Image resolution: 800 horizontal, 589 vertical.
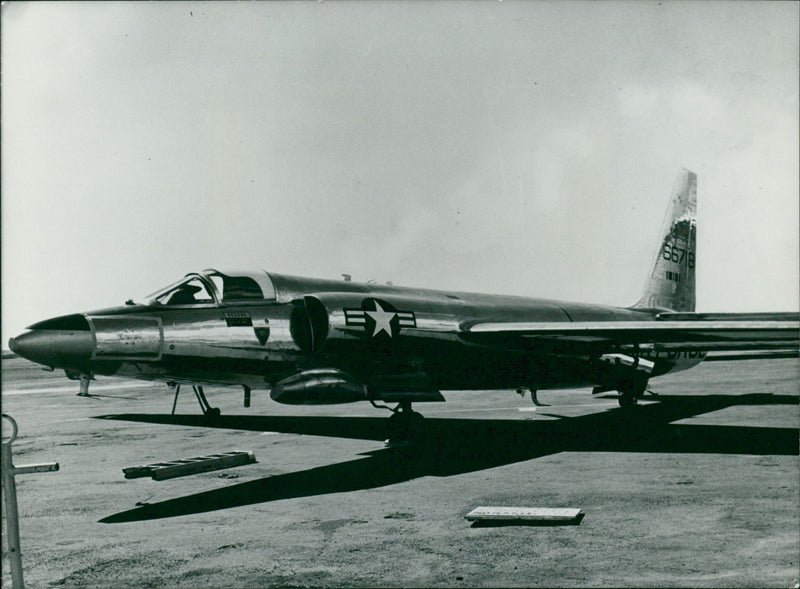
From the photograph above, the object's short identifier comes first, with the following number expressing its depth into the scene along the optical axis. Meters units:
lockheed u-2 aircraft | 9.28
